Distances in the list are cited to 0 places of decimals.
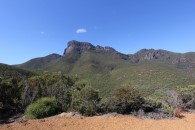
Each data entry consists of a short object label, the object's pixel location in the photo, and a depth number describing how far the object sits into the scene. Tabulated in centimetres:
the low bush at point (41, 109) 577
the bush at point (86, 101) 593
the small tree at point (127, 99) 621
